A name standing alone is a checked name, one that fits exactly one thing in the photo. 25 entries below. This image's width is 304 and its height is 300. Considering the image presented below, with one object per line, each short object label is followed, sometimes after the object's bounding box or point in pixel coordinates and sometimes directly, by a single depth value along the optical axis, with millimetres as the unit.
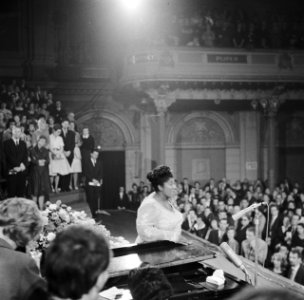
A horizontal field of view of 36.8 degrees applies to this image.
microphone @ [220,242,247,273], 3078
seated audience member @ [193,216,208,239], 9953
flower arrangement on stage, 3906
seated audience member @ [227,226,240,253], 8844
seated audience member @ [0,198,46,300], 2113
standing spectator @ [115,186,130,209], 15258
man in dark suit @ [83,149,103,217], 10883
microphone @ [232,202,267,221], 3103
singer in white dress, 3842
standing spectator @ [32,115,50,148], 9584
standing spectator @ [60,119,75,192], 10461
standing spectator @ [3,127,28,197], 8375
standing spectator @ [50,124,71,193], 10156
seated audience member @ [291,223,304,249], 8470
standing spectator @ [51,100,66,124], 12141
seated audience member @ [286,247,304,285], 7215
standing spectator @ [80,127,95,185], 10983
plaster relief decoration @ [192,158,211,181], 17859
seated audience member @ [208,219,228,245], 9271
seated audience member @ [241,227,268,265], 8141
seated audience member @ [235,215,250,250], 9109
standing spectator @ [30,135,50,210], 9141
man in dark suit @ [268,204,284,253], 9266
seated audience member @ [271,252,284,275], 7641
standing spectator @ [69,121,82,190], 10764
